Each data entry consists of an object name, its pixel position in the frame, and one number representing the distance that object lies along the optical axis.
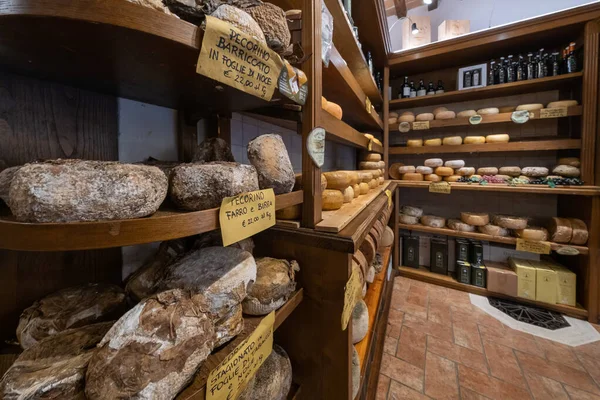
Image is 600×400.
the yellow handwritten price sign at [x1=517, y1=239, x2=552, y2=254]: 1.99
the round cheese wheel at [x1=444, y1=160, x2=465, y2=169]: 2.36
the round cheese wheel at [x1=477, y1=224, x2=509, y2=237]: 2.23
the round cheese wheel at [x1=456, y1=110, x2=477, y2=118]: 2.30
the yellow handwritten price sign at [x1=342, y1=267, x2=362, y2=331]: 0.68
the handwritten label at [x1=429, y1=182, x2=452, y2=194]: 2.30
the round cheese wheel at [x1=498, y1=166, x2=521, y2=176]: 2.20
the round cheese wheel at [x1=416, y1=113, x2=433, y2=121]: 2.48
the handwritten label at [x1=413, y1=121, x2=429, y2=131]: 2.44
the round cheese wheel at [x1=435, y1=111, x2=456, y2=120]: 2.40
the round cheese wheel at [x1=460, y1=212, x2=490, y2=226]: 2.30
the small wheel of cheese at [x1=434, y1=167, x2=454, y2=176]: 2.37
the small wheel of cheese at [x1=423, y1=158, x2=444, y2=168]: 2.44
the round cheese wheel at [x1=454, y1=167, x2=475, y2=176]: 2.35
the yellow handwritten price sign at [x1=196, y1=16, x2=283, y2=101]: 0.41
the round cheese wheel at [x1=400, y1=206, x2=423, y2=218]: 2.70
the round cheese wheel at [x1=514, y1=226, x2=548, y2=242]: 2.04
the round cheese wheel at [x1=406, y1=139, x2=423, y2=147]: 2.55
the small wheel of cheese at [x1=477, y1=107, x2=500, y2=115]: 2.24
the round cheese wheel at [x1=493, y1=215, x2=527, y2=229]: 2.13
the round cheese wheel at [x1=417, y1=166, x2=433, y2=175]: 2.46
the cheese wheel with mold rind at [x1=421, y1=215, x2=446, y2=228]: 2.52
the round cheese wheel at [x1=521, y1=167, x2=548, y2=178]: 2.10
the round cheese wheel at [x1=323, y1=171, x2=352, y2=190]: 1.01
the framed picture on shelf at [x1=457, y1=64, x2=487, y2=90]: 2.29
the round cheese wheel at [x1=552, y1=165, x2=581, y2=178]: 1.97
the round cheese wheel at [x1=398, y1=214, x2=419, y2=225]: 2.67
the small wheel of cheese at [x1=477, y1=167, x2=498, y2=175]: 2.30
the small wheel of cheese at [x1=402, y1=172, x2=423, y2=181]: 2.49
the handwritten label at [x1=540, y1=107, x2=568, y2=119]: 1.96
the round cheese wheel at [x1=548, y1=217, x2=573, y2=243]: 1.96
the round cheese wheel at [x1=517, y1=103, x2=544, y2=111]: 2.10
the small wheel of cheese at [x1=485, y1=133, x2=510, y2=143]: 2.23
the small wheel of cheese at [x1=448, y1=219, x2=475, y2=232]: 2.37
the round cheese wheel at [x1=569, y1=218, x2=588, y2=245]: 1.91
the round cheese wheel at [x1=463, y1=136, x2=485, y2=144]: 2.29
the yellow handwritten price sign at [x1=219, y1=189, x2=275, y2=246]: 0.43
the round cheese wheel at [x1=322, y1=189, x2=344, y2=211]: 0.93
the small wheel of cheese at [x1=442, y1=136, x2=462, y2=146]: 2.36
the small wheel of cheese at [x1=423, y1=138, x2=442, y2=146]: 2.47
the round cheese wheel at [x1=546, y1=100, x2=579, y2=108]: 1.97
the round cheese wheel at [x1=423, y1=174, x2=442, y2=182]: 2.41
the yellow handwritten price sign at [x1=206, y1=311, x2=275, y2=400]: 0.42
